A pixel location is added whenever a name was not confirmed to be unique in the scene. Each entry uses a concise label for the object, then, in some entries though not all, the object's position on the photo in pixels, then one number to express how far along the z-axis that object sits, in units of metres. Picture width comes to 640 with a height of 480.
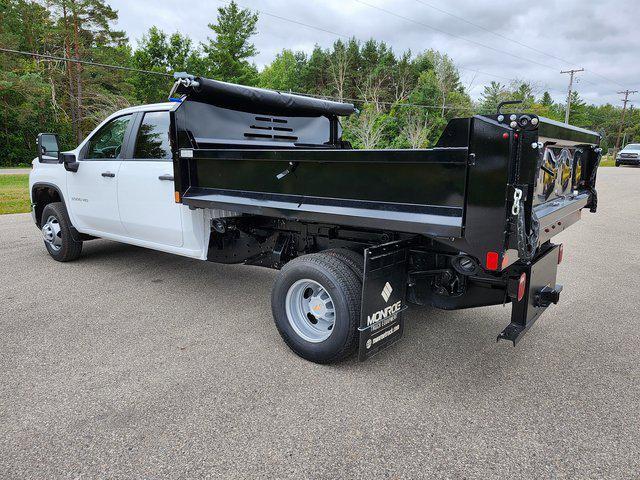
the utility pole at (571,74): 59.23
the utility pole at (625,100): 73.81
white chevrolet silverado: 2.62
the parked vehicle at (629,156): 34.75
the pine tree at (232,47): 39.53
